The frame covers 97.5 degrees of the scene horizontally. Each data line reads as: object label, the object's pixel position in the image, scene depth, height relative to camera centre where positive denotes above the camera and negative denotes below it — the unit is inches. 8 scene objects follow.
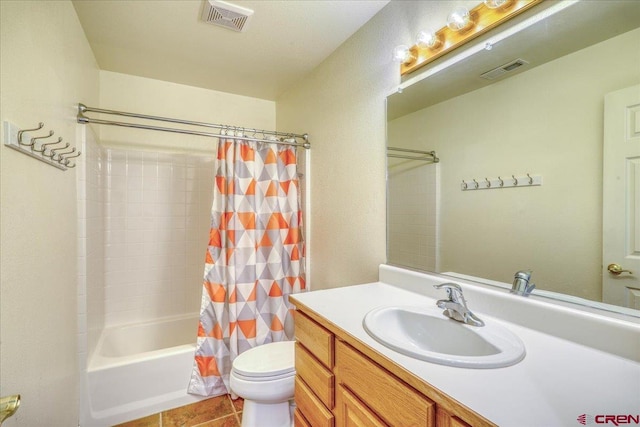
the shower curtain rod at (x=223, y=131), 63.4 +22.0
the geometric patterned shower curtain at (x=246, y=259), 73.7 -13.4
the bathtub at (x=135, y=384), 64.9 -42.3
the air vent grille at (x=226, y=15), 58.7 +43.2
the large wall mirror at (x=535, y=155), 30.8 +7.6
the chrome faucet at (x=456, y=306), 36.8 -13.1
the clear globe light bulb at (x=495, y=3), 39.5 +29.6
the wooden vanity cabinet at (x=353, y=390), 23.8 -19.4
